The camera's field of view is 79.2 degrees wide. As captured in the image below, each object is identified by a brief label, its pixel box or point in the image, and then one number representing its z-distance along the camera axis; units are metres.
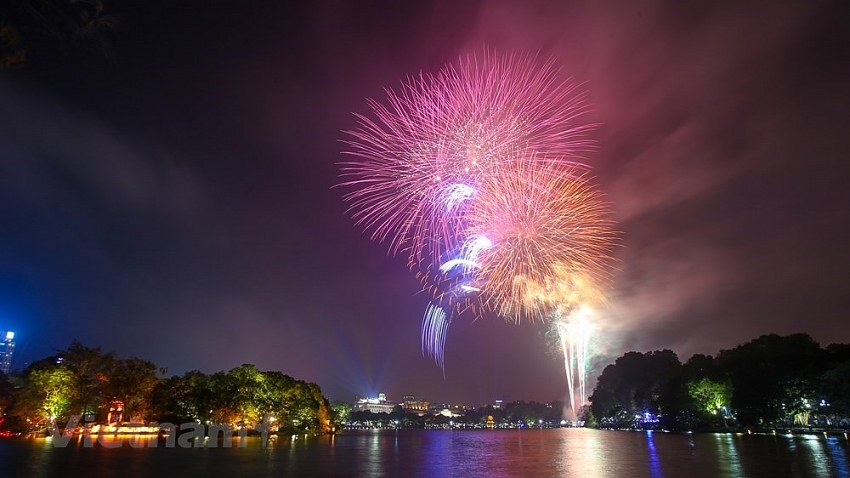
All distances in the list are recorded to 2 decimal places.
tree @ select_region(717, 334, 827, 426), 65.06
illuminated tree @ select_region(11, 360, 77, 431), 56.69
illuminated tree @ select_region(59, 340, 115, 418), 63.94
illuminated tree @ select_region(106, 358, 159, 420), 64.50
